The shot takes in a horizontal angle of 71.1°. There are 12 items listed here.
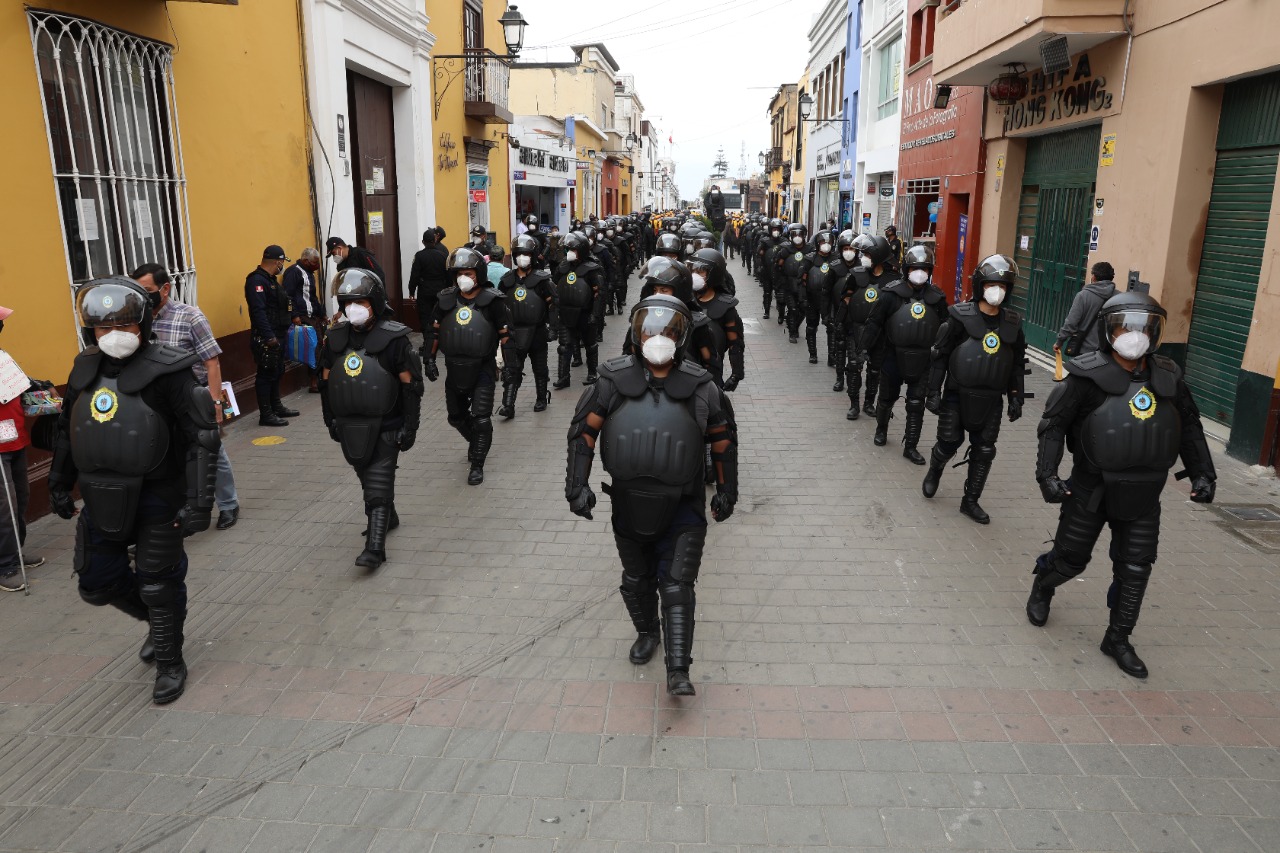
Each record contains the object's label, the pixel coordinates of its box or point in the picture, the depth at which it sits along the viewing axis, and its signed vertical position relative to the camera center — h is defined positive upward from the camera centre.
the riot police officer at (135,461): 3.91 -1.10
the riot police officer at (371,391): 5.54 -1.10
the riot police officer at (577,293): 10.75 -0.97
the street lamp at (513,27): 14.41 +2.89
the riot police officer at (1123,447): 4.21 -1.09
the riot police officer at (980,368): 6.31 -1.07
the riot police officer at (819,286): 11.62 -0.97
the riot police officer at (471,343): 7.39 -1.08
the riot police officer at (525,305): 9.34 -0.97
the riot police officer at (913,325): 7.85 -0.97
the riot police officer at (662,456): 3.95 -1.07
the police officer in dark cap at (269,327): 8.88 -1.16
